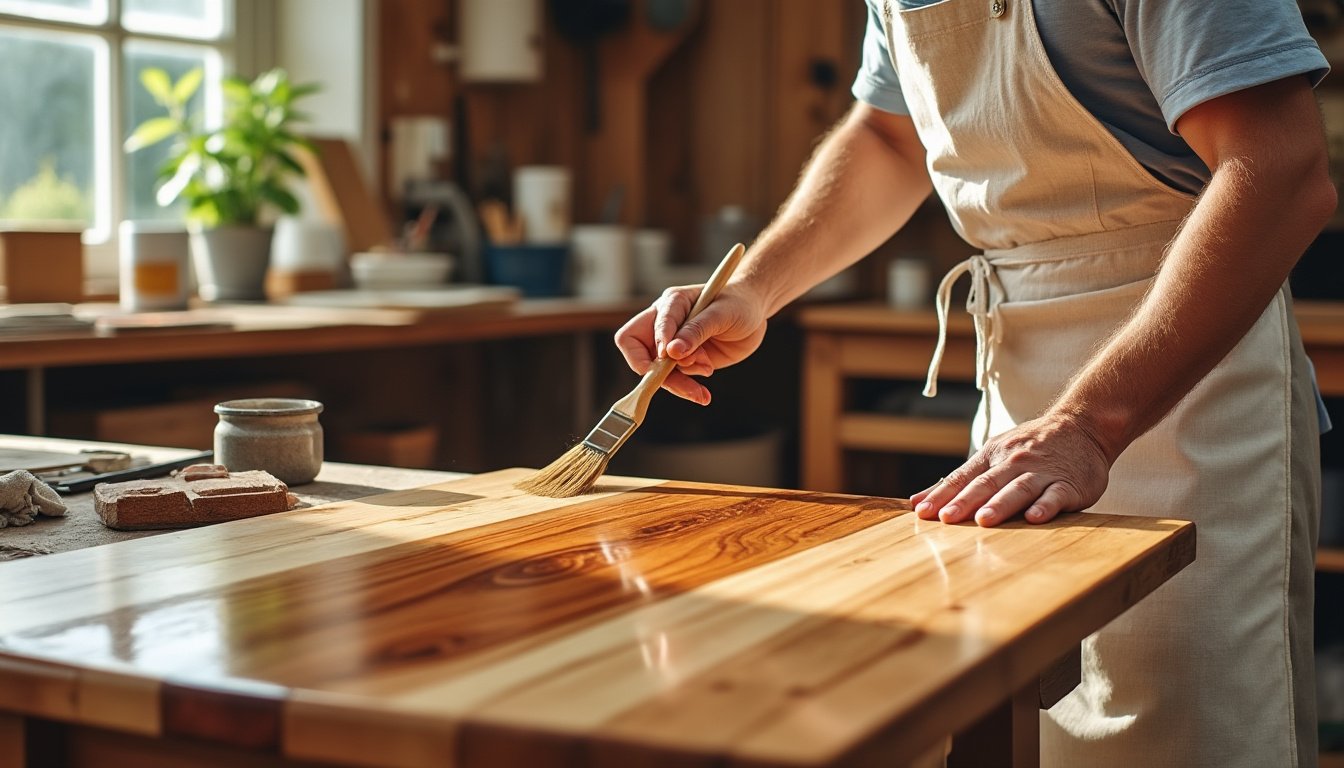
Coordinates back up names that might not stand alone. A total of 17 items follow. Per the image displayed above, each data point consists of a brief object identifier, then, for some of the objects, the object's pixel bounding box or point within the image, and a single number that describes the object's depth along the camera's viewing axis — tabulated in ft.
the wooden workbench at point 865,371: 10.44
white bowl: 10.00
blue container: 10.93
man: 4.00
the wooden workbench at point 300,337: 7.18
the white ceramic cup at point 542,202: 11.64
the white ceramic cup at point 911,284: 11.70
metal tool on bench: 4.38
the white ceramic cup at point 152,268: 8.70
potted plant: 9.42
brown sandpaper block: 3.85
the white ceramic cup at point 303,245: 9.97
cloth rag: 3.89
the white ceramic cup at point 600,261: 11.28
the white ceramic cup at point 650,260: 12.04
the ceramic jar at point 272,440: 4.53
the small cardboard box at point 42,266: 8.34
